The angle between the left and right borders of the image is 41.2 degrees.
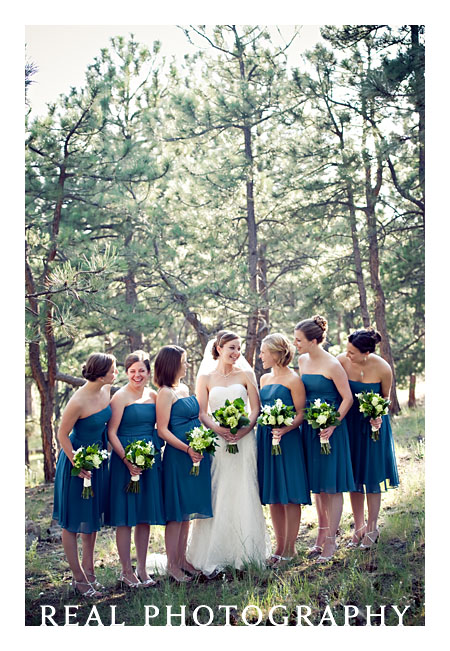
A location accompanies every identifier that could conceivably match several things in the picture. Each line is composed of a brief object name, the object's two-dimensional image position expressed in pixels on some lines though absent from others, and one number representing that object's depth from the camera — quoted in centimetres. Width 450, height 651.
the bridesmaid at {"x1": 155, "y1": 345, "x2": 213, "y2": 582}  510
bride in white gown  536
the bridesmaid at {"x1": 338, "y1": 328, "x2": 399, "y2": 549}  554
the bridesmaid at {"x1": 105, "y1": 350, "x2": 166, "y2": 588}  501
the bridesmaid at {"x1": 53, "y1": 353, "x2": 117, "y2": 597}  489
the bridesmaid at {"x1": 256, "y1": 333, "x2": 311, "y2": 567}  535
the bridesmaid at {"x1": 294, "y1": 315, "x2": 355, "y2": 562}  538
